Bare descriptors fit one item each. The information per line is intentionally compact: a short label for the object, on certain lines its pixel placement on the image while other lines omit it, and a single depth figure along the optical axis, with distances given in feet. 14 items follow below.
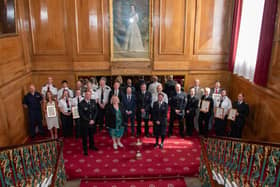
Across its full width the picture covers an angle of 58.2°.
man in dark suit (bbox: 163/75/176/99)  29.53
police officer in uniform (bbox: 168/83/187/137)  25.68
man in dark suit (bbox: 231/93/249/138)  23.85
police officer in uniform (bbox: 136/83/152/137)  26.05
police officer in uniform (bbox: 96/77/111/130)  27.20
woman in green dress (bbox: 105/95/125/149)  23.50
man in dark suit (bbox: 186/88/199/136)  26.32
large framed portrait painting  28.76
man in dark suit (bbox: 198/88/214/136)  25.90
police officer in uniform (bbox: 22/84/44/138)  25.42
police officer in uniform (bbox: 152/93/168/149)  23.76
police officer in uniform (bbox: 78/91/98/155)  22.54
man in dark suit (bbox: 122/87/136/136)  25.55
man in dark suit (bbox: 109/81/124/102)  26.37
